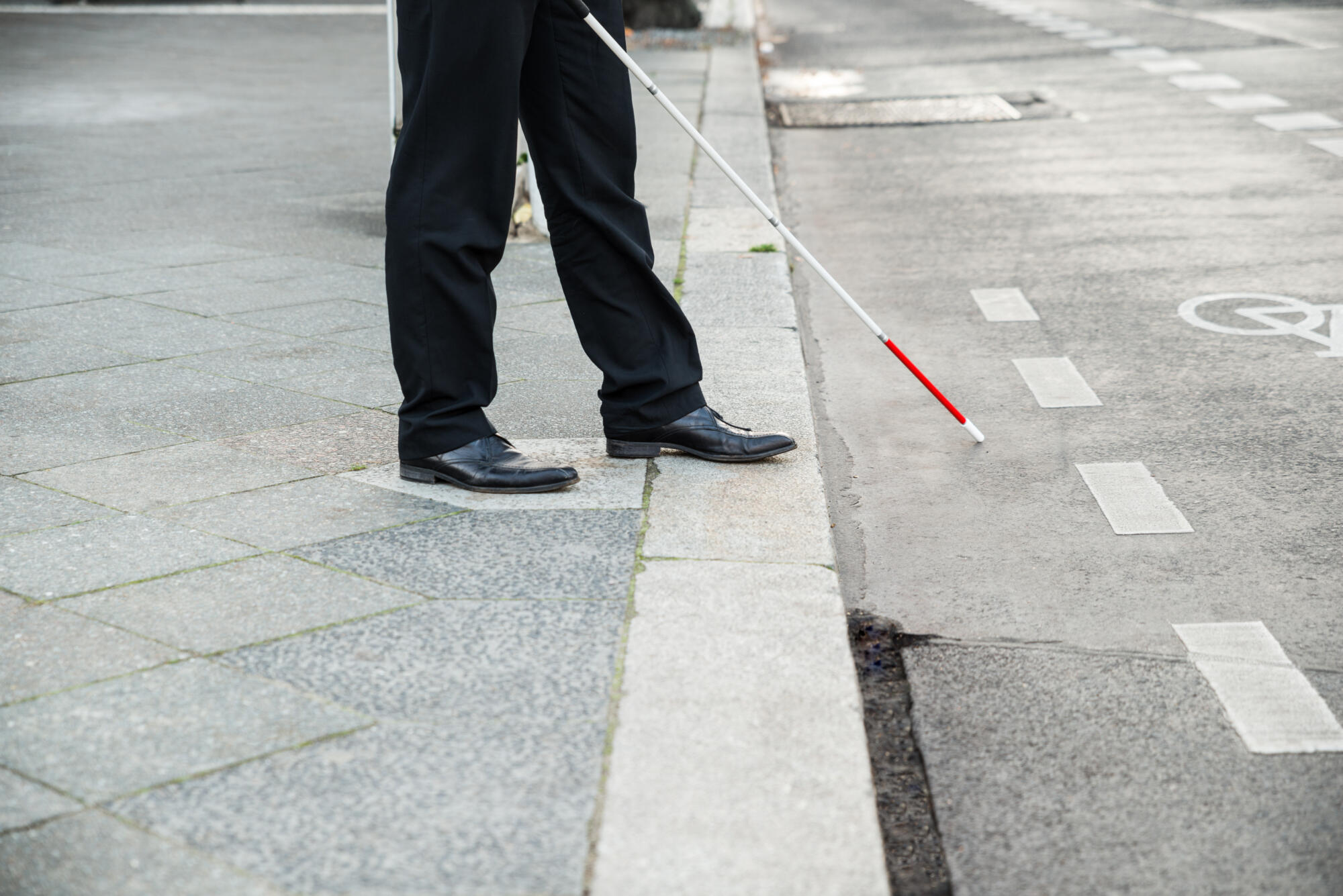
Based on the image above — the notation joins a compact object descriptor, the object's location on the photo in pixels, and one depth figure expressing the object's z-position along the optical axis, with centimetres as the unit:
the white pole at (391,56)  593
